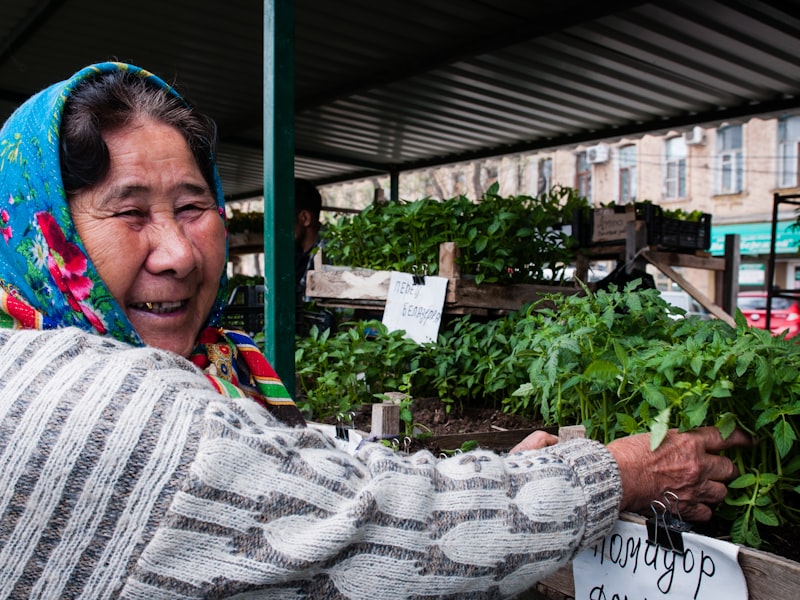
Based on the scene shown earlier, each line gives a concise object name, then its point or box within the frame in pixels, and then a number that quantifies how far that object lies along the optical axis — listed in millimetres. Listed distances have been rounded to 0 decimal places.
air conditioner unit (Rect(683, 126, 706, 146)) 22123
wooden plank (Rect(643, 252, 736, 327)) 4691
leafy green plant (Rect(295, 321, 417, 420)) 2715
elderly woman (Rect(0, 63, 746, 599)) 813
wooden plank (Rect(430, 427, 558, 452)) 2203
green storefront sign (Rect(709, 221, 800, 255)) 20703
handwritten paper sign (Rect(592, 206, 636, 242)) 5090
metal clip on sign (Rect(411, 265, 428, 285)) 3227
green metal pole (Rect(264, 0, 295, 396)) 2508
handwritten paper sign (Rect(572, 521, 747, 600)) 1261
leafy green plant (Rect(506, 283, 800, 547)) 1437
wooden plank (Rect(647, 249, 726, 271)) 5055
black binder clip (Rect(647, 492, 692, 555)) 1309
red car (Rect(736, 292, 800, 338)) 14684
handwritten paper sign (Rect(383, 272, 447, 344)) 3135
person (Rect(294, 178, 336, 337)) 4387
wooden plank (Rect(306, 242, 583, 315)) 3174
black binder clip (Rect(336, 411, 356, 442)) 2027
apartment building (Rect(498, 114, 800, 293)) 20875
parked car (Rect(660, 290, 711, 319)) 14792
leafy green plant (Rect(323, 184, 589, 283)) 3238
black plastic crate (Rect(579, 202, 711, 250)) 4992
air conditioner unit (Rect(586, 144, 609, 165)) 25012
